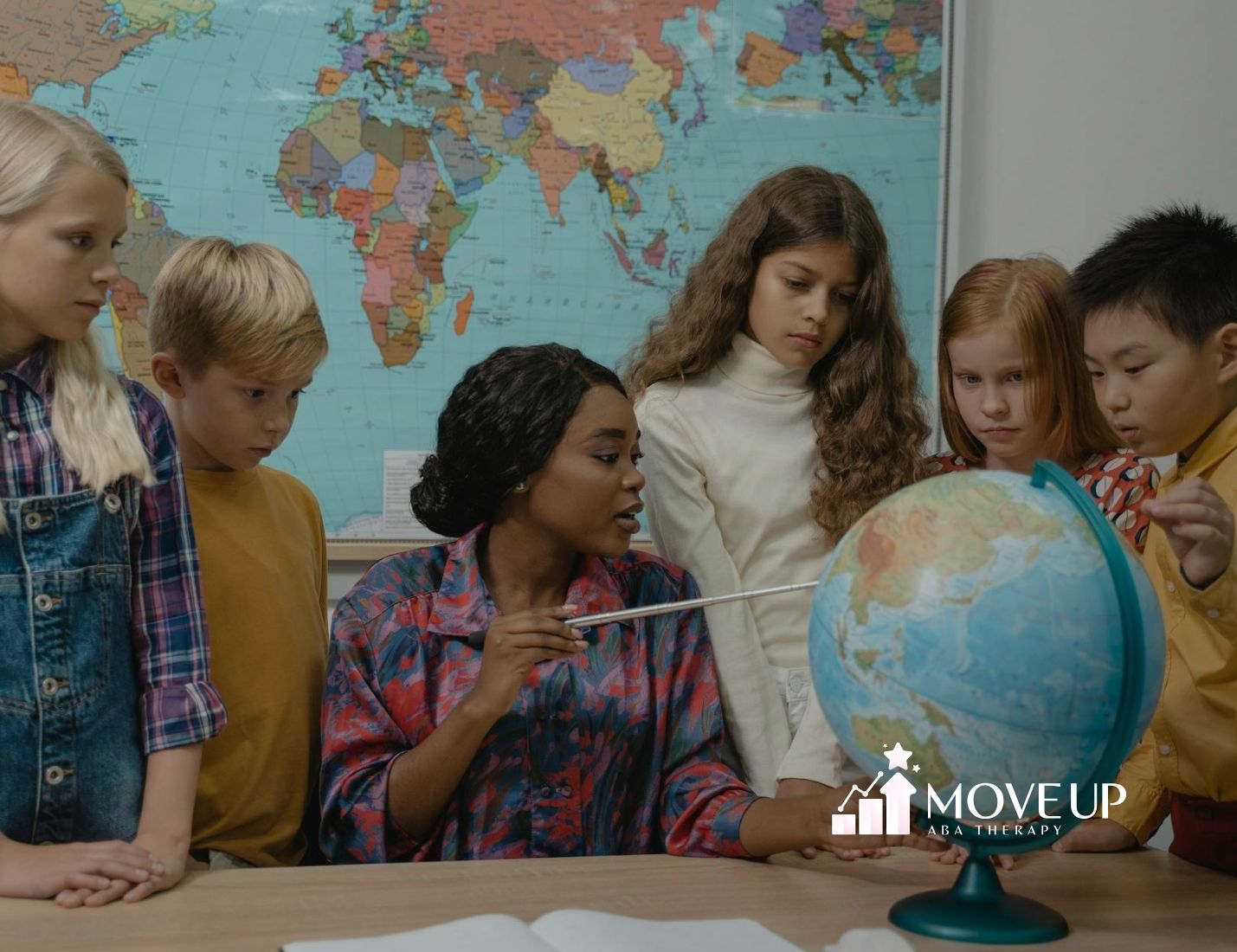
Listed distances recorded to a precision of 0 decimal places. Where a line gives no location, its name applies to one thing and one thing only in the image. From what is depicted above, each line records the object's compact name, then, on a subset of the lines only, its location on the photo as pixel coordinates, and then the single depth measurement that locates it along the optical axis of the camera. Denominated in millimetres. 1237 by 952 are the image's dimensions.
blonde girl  1333
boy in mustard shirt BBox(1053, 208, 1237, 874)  1423
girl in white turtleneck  1764
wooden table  1168
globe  1079
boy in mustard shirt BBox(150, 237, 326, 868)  1635
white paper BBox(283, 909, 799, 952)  1095
